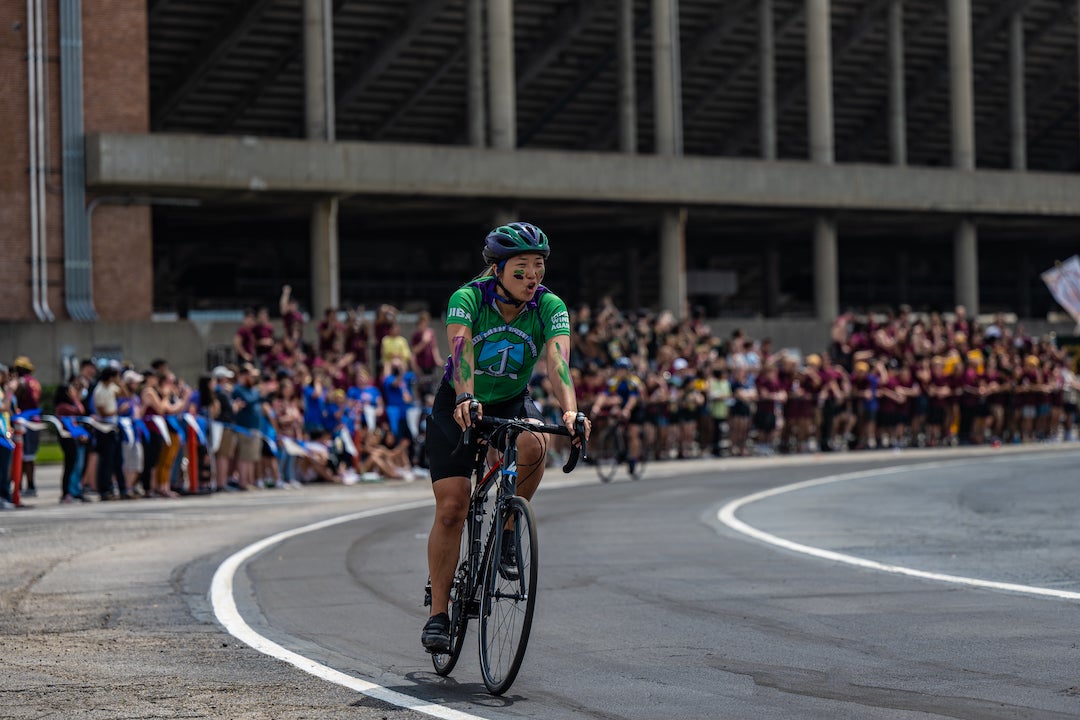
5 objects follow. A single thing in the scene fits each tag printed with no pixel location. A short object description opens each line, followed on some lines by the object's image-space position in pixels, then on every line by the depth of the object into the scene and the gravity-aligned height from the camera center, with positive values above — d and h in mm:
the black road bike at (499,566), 7164 -841
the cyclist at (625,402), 25484 -386
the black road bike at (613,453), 24656 -1136
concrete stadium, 37844 +5940
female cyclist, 7582 +81
